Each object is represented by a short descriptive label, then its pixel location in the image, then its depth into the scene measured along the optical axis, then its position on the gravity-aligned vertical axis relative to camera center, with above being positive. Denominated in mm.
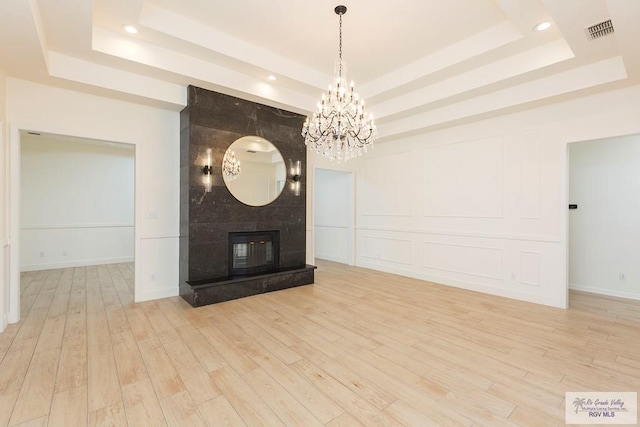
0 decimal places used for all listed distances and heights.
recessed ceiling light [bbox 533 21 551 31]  3118 +2043
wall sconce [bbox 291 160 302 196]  5367 +678
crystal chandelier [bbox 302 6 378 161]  3352 +1079
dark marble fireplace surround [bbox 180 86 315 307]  4262 +66
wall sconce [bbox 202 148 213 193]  4355 +590
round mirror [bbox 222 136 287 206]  4648 +706
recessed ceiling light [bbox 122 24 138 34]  3305 +2126
